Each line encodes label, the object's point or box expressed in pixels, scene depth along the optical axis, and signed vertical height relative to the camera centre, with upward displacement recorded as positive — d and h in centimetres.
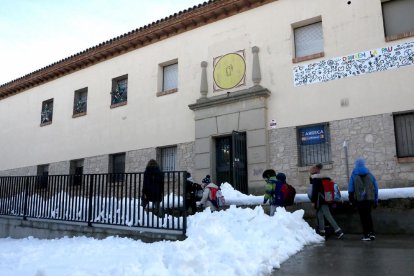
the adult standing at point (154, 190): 771 -5
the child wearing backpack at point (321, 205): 804 -41
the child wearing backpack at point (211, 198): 995 -29
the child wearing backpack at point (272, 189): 863 -7
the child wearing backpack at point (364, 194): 764 -19
